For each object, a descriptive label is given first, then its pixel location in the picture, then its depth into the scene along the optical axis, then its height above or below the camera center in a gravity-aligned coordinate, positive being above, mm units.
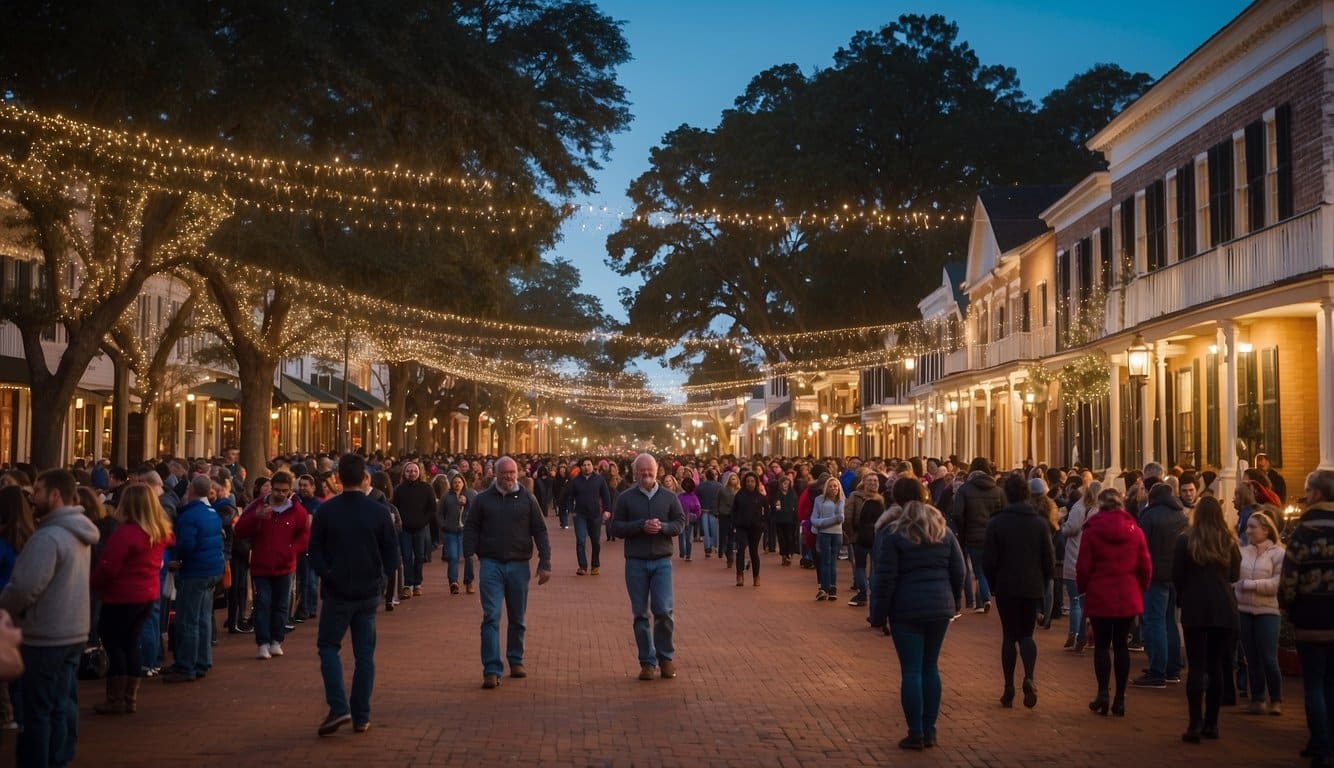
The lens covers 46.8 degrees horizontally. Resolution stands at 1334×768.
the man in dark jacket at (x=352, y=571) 9930 -692
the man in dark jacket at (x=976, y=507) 17359 -445
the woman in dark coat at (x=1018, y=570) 11133 -741
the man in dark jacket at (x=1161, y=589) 12445 -991
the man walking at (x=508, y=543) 12328 -611
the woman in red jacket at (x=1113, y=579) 10828 -788
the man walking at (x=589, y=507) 24641 -641
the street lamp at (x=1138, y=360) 23938 +1685
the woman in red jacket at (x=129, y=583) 10242 -783
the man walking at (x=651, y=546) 12770 -664
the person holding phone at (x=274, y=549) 13828 -743
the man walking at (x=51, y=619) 7625 -776
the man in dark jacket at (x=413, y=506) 19812 -506
